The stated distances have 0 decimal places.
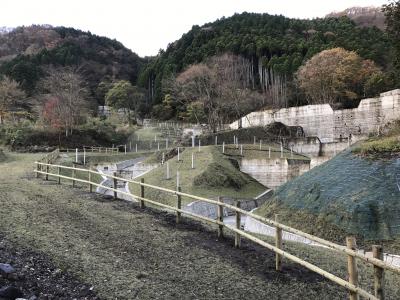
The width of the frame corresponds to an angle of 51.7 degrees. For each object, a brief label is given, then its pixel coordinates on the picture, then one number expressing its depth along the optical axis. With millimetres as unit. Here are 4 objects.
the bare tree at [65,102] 42750
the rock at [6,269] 5613
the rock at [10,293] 4887
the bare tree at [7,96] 47391
